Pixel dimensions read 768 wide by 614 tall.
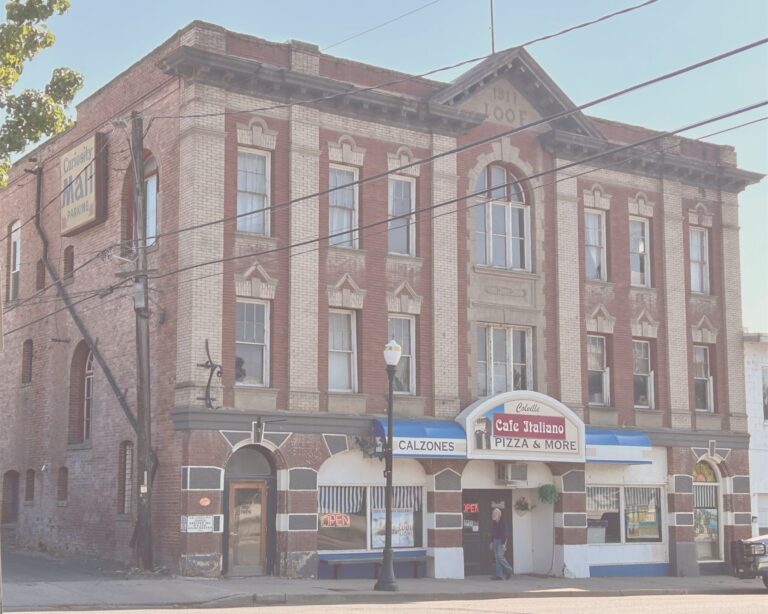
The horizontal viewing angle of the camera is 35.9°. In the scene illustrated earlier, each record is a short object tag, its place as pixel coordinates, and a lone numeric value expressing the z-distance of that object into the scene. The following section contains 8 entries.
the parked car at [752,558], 26.52
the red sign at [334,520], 26.22
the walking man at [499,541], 27.28
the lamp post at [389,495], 23.02
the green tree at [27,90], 16.88
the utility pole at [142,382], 24.68
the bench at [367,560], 25.95
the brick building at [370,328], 25.47
